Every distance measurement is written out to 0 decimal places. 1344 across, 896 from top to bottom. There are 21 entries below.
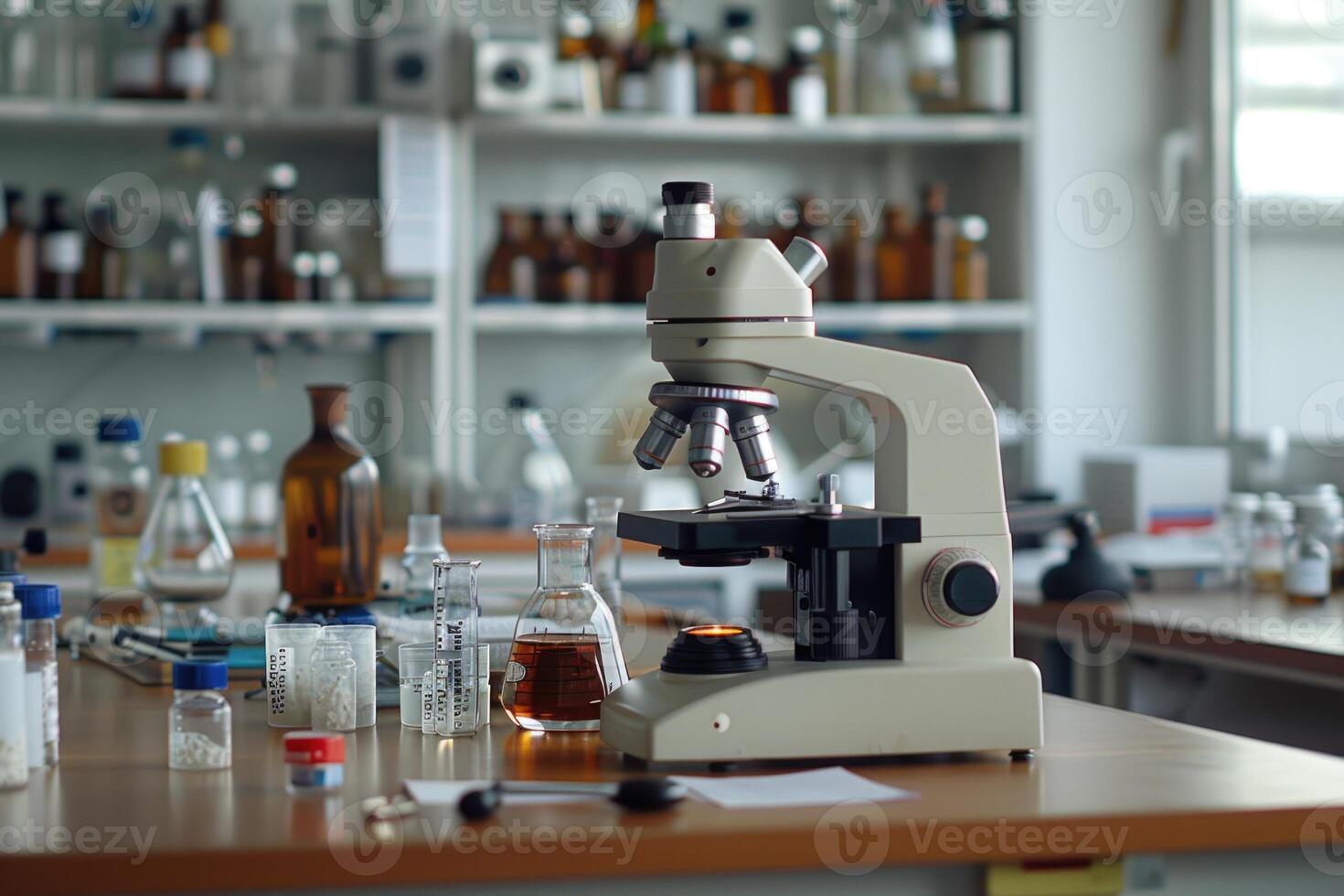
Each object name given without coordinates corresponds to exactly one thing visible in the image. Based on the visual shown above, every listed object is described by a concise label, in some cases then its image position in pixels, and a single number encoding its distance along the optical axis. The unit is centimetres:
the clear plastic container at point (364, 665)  183
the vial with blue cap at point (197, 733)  171
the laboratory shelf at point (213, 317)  360
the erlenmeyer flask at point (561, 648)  181
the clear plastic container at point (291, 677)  184
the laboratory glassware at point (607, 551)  214
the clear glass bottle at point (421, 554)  216
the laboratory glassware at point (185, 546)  234
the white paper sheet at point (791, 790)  163
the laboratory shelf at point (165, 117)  361
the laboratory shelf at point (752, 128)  380
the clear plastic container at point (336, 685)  182
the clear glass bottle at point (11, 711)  165
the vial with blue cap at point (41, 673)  170
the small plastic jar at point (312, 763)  166
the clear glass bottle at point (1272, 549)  274
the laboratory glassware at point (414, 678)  182
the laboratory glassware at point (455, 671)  181
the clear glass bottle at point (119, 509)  240
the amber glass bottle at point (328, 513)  218
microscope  173
